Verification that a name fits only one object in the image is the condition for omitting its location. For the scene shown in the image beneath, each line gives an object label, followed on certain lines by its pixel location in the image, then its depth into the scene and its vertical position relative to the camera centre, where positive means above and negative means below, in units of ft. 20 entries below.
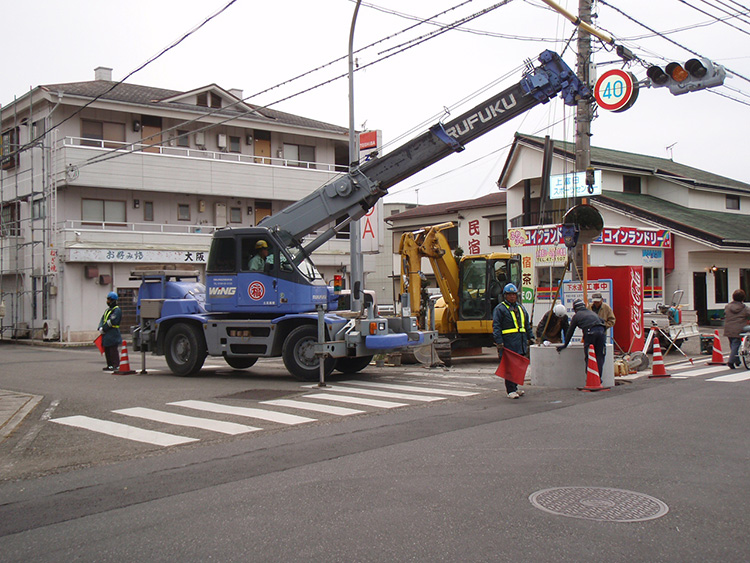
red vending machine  57.26 -1.15
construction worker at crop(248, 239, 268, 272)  49.96 +2.63
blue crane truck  47.32 +1.10
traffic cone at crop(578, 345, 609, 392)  41.86 -4.96
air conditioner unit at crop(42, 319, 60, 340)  98.68 -4.29
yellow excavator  59.26 +0.68
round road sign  50.19 +14.13
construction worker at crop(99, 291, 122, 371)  56.80 -2.93
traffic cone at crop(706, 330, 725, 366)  55.67 -5.29
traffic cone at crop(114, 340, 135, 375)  56.34 -5.28
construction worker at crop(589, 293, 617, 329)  50.37 -1.34
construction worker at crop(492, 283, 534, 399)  39.70 -2.04
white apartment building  100.27 +16.29
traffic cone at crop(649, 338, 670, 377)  48.62 -5.08
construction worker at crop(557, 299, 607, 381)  41.96 -2.39
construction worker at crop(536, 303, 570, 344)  45.93 -2.44
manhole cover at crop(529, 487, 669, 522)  17.75 -5.57
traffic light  41.96 +12.88
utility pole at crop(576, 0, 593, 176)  50.93 +13.03
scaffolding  100.68 +11.07
